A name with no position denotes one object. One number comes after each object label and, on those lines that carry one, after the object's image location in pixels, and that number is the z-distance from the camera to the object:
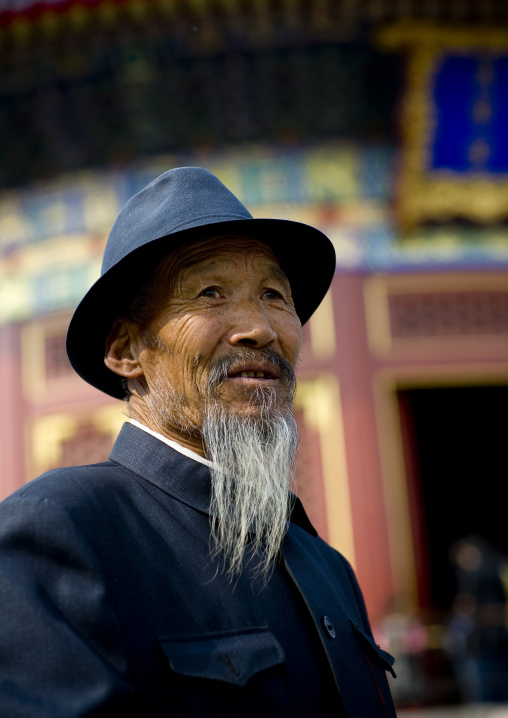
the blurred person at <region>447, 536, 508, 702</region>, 5.91
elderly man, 1.11
